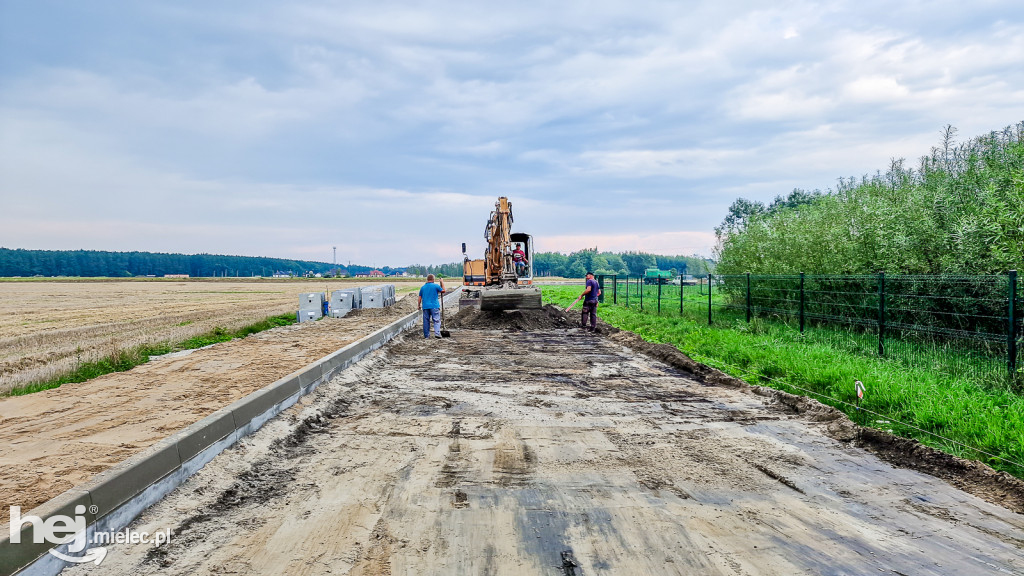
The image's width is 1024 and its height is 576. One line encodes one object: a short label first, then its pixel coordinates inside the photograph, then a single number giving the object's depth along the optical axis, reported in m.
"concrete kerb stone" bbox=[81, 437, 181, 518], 4.09
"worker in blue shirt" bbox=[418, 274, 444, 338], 15.84
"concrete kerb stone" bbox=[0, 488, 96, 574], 3.34
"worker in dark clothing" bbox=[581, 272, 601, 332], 18.03
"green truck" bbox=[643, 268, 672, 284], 22.62
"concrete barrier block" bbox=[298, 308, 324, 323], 22.23
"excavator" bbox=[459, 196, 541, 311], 19.39
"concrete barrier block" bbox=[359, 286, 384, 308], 27.56
